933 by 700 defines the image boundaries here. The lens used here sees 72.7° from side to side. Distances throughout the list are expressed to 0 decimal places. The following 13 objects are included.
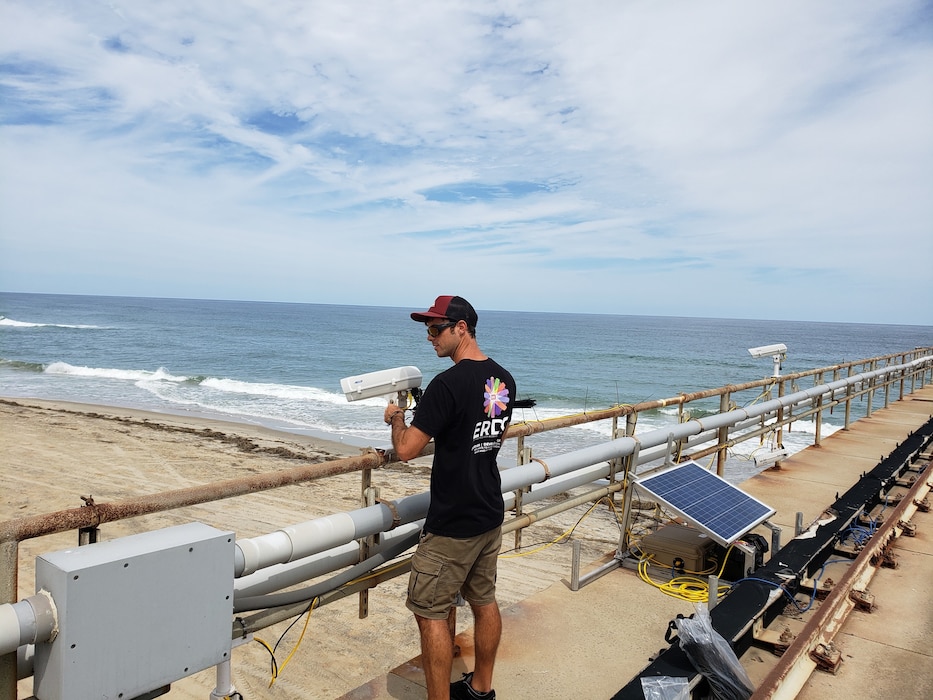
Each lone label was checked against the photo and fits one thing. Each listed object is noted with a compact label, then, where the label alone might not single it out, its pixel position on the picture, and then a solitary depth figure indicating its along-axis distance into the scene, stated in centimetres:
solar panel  406
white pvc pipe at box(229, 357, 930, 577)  234
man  254
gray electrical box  170
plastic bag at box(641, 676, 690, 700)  258
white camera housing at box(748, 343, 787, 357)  731
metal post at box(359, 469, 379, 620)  297
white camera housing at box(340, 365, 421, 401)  280
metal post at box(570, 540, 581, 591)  399
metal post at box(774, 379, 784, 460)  736
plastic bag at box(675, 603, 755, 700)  273
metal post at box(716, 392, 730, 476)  601
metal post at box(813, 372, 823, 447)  819
